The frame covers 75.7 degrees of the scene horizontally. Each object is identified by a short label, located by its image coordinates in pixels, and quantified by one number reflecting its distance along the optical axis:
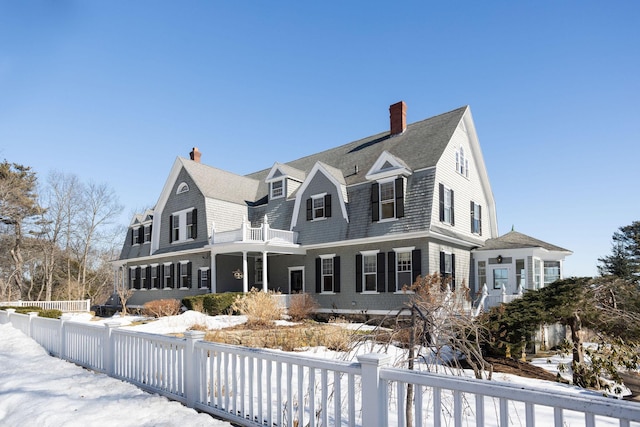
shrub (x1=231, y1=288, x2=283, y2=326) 14.69
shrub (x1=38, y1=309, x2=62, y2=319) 17.05
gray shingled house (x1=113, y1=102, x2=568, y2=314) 16.52
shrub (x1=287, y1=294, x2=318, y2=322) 17.02
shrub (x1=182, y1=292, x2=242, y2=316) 18.17
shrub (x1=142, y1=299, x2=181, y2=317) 19.27
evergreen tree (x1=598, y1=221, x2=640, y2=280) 29.62
